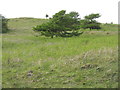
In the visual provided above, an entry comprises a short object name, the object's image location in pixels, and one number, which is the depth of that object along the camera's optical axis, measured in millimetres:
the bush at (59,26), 30062
